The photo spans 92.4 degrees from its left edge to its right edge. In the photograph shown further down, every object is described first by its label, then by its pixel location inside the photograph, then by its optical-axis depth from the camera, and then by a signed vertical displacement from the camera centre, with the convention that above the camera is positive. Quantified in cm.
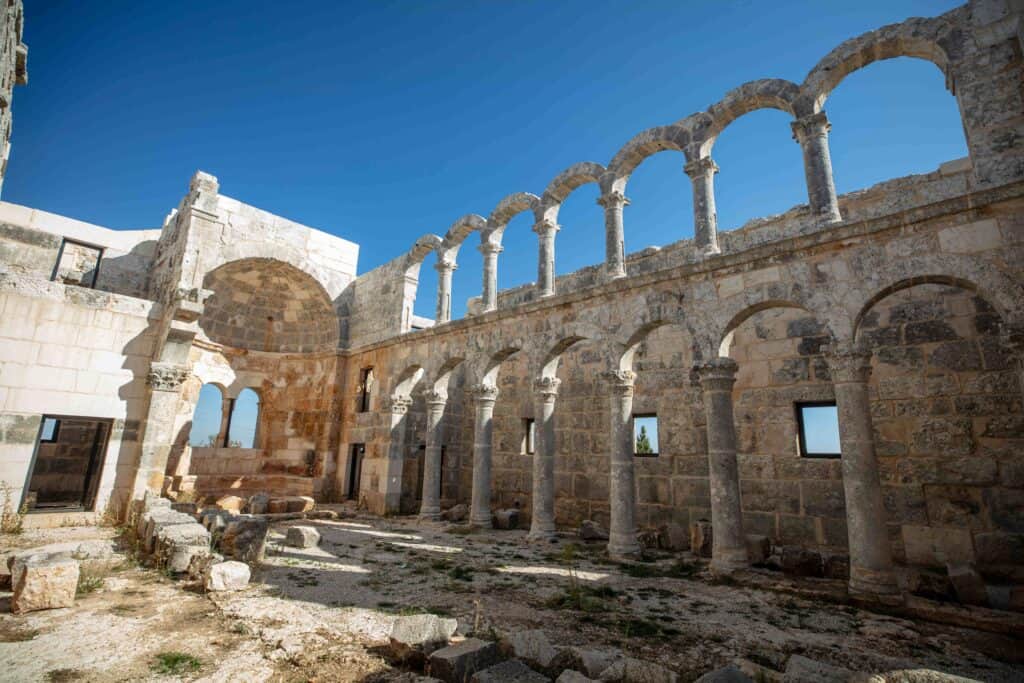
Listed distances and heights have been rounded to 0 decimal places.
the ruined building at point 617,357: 618 +184
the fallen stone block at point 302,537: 750 -133
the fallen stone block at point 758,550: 737 -130
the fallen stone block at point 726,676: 284 -123
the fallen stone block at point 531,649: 331 -132
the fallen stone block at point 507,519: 1026 -132
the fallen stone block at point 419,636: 350 -132
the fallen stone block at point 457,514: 1128 -136
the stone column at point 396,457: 1197 -13
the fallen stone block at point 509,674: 292 -130
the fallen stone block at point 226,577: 499 -131
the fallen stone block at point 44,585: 423 -123
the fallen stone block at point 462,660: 315 -133
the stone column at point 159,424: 930 +39
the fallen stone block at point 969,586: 545 -131
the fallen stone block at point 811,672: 290 -124
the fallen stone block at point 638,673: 299 -129
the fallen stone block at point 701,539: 801 -126
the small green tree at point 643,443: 1562 +49
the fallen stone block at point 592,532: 928 -138
